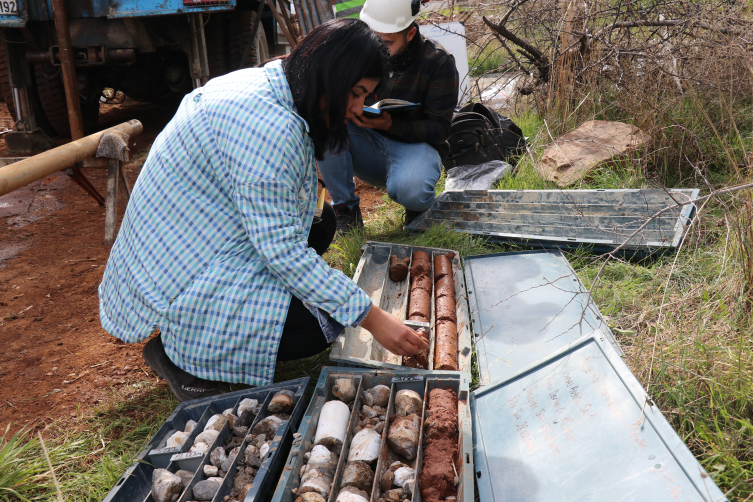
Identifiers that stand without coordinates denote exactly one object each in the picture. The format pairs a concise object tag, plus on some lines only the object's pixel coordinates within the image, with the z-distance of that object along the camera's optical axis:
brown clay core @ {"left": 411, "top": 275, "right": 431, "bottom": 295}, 2.48
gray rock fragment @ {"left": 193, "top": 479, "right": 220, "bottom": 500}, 1.47
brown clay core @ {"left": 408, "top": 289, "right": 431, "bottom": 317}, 2.29
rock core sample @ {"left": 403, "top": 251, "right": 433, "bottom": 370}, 1.99
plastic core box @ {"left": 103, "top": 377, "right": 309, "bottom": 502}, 1.48
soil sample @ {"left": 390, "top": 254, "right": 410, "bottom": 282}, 2.67
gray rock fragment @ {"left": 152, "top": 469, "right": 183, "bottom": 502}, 1.47
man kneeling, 2.94
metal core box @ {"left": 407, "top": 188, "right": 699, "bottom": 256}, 2.75
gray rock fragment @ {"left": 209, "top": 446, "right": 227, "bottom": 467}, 1.59
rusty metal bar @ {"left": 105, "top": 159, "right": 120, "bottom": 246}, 3.11
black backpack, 3.90
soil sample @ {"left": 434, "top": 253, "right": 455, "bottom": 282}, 2.58
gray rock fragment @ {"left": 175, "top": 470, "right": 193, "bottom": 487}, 1.55
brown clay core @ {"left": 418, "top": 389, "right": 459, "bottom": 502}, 1.44
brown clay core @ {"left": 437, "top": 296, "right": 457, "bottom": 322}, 2.22
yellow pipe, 2.42
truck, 4.28
